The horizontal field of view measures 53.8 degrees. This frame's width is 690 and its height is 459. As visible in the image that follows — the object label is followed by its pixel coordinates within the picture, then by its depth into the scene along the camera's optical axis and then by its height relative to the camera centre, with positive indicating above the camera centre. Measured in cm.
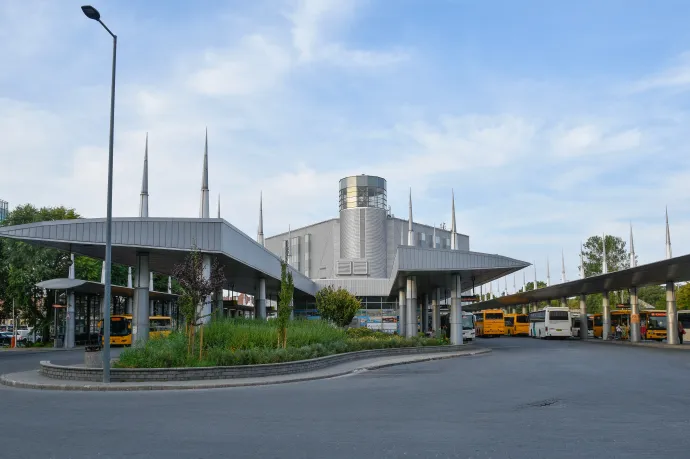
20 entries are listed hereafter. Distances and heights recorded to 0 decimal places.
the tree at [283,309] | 2555 +15
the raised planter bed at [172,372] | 1950 -172
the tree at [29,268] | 5438 +389
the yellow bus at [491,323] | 7694 -148
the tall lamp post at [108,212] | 1919 +309
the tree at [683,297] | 9806 +148
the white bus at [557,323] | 6322 -130
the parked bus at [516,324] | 8062 -172
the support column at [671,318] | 4894 -77
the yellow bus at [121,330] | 5303 -115
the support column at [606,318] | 6322 -91
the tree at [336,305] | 4672 +46
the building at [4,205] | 13019 +2194
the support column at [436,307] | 6178 +35
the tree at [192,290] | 2230 +79
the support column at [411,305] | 4372 +39
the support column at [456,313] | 4206 -16
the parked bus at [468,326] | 5762 -134
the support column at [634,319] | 5431 -89
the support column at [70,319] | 5041 -22
